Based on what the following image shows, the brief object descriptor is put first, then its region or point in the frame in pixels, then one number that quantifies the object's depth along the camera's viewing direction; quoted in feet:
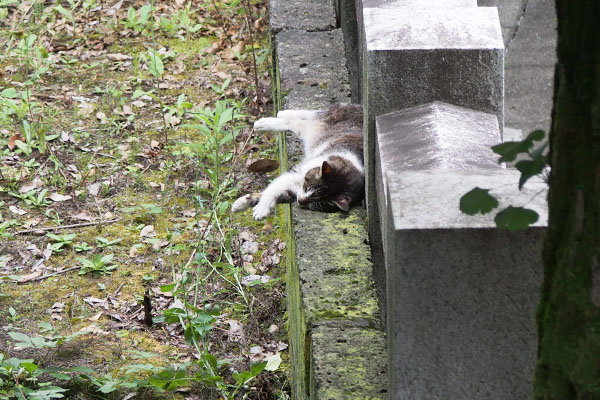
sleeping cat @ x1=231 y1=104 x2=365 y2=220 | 27.93
